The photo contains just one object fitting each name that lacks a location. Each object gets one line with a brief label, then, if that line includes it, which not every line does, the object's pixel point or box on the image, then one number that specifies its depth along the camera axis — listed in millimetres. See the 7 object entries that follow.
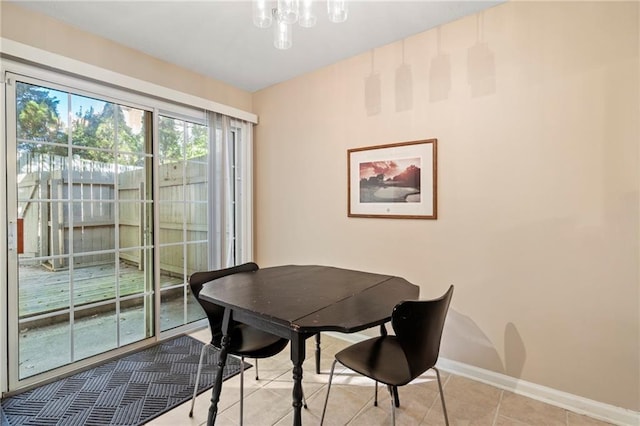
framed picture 2461
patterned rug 1857
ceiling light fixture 1574
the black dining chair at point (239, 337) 1697
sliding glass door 2145
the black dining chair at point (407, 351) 1310
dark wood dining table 1315
